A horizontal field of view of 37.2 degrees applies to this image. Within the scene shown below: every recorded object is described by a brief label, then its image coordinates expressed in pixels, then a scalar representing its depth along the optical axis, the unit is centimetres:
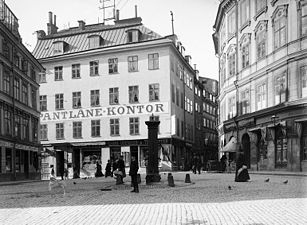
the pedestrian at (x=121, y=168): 2069
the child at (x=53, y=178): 1564
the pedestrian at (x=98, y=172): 3311
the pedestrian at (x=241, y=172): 1977
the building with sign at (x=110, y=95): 4228
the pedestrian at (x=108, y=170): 3084
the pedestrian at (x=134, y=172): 1579
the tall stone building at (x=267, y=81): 2148
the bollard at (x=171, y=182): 1815
